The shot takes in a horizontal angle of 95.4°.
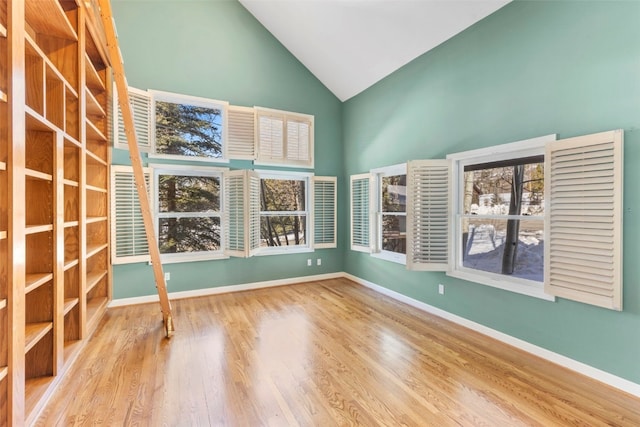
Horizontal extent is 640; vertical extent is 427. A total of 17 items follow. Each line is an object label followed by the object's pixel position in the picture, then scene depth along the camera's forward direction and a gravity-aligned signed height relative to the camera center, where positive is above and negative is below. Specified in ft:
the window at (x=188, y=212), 14.21 -0.17
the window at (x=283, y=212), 16.67 -0.17
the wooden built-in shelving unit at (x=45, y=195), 4.68 +0.31
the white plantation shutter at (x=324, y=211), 17.53 -0.10
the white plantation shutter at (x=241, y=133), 15.17 +4.00
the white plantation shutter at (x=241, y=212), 14.51 -0.16
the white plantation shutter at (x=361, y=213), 16.35 -0.20
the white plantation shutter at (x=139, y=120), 12.46 +3.93
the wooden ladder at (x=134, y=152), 8.58 +1.88
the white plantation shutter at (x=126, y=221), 12.60 -0.56
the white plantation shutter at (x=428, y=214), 11.51 -0.17
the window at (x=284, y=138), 15.97 +4.06
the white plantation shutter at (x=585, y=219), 7.10 -0.23
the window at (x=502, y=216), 9.16 -0.21
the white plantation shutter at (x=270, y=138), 15.90 +3.94
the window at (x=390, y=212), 14.53 -0.13
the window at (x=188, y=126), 14.07 +4.16
